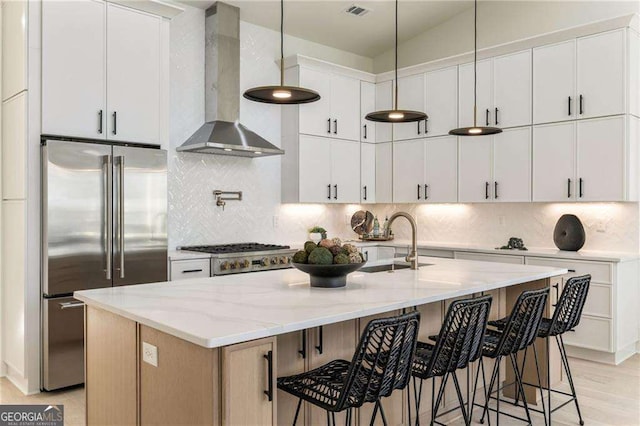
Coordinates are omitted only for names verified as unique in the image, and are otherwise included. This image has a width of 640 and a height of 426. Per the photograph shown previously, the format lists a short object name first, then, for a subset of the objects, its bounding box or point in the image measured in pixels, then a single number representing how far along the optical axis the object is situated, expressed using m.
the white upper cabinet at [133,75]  4.20
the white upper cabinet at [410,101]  6.26
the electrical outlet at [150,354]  2.21
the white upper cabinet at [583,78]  4.74
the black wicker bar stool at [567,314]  3.23
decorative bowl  2.80
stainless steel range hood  5.23
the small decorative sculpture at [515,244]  5.38
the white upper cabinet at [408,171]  6.29
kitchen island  1.95
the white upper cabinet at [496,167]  5.41
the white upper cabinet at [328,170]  5.96
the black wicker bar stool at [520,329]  2.87
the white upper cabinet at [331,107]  5.97
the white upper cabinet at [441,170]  5.99
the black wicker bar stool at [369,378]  2.08
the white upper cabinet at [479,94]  5.63
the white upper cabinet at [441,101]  5.94
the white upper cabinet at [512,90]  5.35
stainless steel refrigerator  3.84
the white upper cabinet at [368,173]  6.61
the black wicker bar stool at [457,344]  2.50
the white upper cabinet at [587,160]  4.75
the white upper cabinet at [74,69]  3.88
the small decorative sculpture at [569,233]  5.02
